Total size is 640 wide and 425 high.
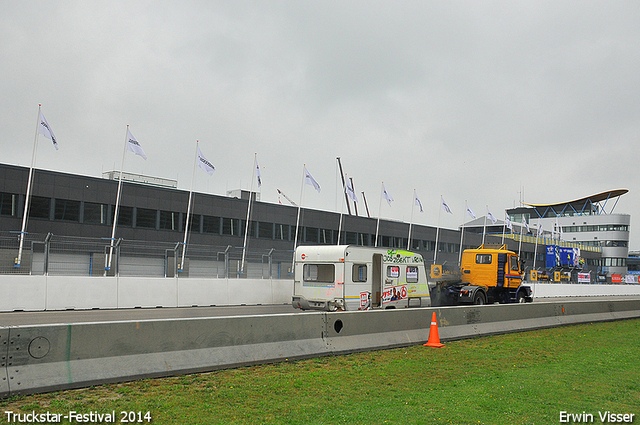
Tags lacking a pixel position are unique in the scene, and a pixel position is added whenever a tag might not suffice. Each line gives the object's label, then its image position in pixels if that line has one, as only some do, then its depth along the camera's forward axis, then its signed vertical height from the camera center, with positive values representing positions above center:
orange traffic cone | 11.55 -1.66
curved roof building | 104.88 +10.89
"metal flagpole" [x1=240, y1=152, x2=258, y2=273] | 26.20 +1.36
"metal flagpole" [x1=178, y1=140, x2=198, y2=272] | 23.86 -0.93
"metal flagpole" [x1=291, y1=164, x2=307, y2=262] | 37.60 +0.99
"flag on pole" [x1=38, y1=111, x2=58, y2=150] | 25.34 +4.97
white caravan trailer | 17.23 -0.77
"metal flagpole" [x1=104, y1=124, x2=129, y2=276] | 21.31 -1.04
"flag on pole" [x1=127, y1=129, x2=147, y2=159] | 28.62 +5.12
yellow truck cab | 23.81 -0.63
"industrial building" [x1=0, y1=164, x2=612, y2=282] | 24.17 +1.59
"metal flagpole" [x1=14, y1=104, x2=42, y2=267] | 19.62 +0.81
